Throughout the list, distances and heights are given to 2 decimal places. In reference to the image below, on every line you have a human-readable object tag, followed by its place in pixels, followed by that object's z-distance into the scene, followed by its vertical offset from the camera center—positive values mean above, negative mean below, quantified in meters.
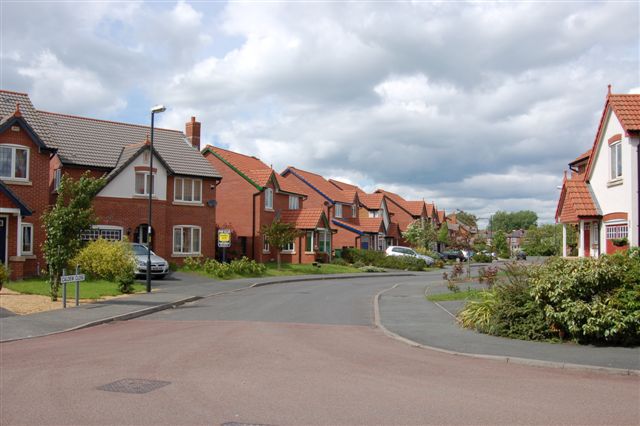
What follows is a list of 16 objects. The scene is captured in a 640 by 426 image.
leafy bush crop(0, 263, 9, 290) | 21.16 -1.06
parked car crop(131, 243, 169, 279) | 29.86 -0.97
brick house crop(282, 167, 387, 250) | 59.59 +3.46
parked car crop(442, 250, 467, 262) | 71.75 -1.18
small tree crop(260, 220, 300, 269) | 38.78 +0.74
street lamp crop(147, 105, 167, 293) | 22.92 +2.20
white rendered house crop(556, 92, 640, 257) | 20.17 +2.17
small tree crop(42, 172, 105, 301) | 19.52 +0.78
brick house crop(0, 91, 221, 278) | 28.70 +3.63
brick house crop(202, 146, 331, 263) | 43.88 +2.68
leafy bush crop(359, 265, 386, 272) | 46.56 -1.81
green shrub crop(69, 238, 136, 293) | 24.89 -0.60
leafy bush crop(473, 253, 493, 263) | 67.99 -1.34
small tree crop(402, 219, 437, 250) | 71.25 +1.42
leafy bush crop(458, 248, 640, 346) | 11.91 -1.20
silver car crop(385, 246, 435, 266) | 54.19 -0.56
